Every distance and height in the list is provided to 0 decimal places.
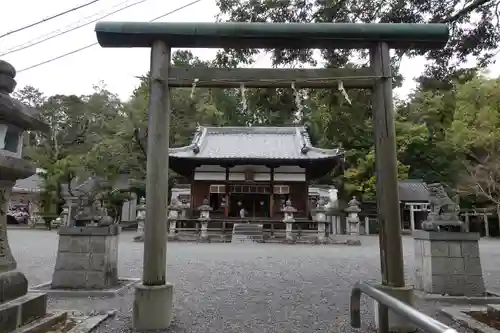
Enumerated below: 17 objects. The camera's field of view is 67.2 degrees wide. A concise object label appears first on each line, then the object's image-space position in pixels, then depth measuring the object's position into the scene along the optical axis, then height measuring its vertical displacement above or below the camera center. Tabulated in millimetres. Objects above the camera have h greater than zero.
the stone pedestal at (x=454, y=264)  5691 -653
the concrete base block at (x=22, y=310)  3193 -834
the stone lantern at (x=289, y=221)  17391 -31
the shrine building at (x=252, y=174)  19891 +2579
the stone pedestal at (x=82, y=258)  5977 -611
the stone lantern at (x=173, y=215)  18875 +242
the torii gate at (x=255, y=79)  4023 +1619
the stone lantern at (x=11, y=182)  3396 +358
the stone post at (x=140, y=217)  20469 +144
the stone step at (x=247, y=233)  17359 -606
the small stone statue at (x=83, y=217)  6391 +41
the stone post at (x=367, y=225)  23211 -294
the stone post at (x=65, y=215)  21584 +255
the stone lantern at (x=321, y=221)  17547 -25
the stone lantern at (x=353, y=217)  20781 +199
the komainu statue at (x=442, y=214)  6000 +113
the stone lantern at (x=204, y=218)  18234 +94
